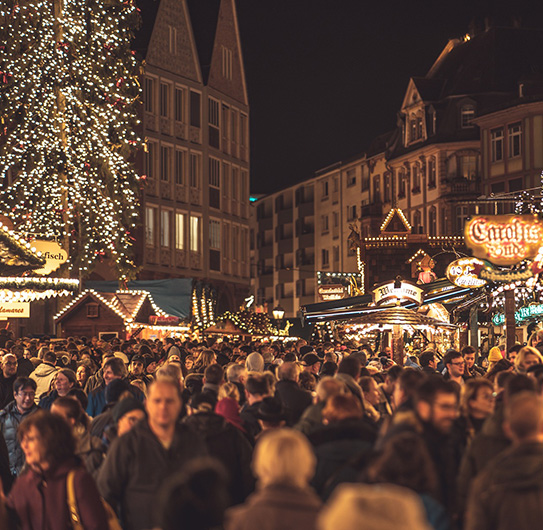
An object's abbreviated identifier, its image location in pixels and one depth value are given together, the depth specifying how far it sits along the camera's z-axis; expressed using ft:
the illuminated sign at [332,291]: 170.30
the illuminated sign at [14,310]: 92.63
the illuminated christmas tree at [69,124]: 111.65
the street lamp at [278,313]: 188.34
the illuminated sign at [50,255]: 97.40
